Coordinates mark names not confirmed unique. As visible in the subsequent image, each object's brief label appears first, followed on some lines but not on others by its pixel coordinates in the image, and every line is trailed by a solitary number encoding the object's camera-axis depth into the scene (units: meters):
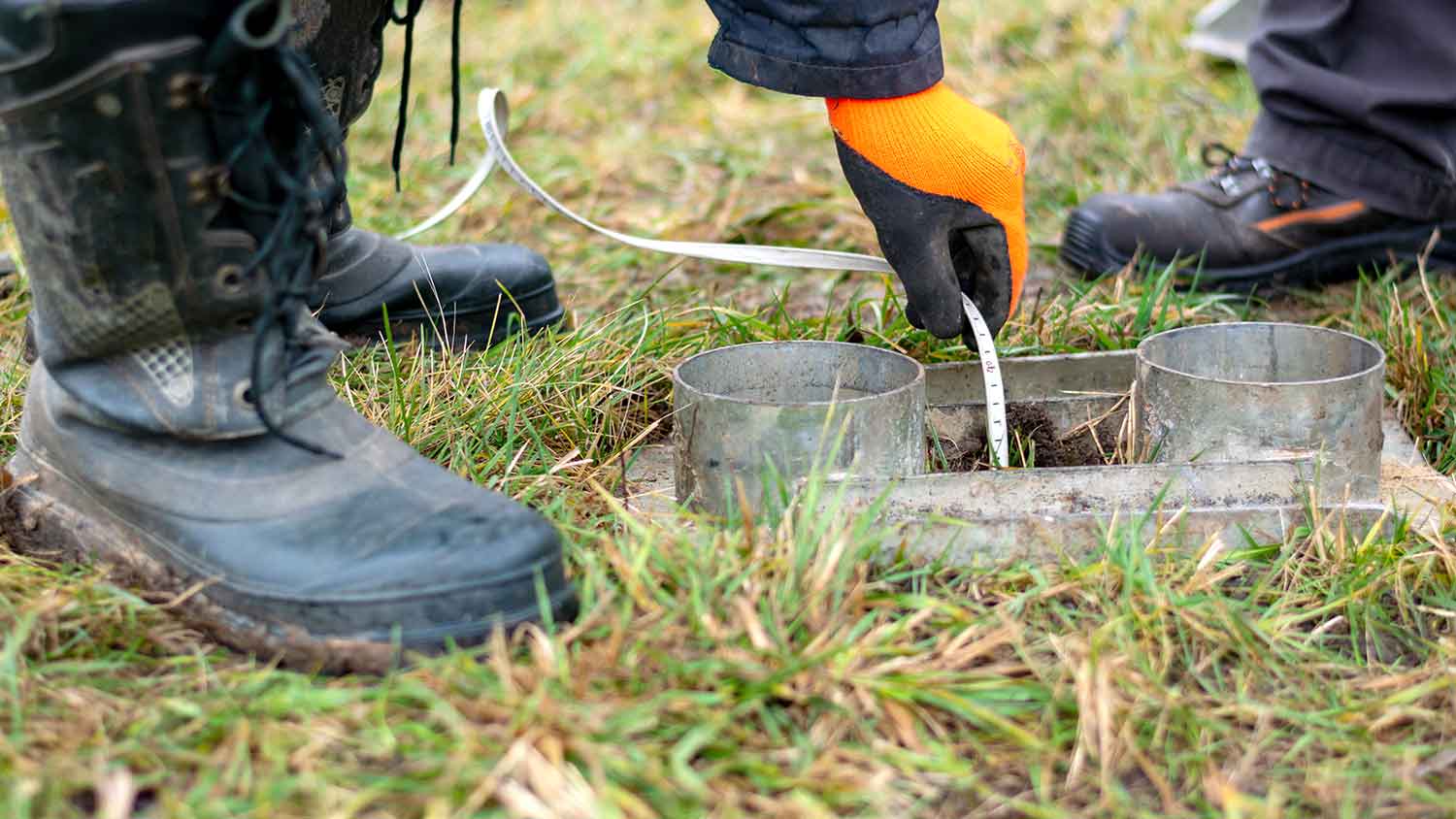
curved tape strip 2.03
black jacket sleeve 1.80
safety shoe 2.78
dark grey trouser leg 2.63
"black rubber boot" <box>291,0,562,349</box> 2.34
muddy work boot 1.41
